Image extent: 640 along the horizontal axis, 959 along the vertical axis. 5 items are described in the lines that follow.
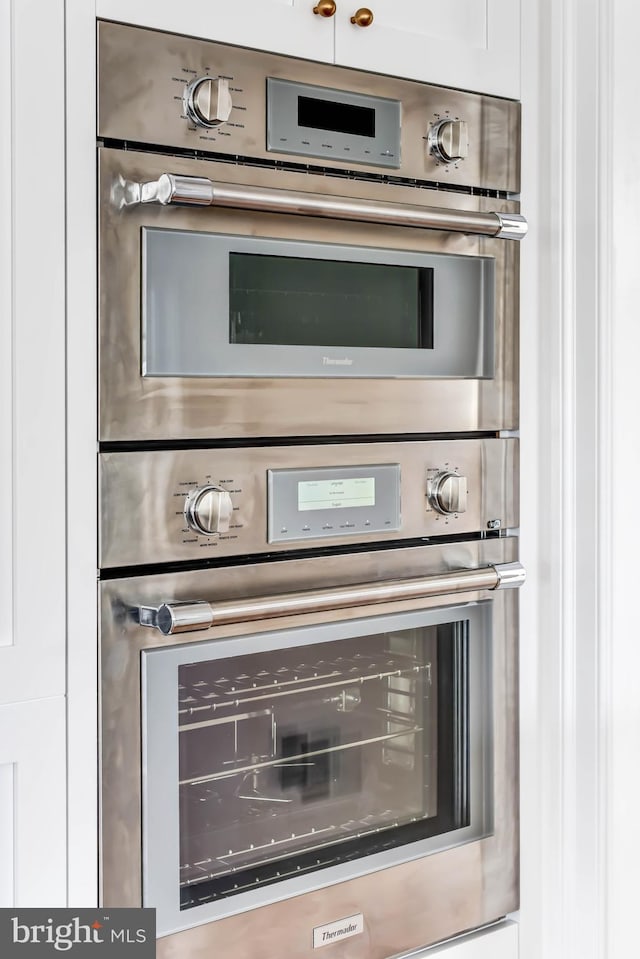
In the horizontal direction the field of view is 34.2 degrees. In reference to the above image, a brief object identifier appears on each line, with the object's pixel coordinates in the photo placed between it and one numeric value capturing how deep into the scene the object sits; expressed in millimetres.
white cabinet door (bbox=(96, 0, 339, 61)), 1129
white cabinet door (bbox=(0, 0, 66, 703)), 1057
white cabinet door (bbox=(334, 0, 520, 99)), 1307
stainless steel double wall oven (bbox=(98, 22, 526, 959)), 1143
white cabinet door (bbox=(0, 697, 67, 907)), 1082
